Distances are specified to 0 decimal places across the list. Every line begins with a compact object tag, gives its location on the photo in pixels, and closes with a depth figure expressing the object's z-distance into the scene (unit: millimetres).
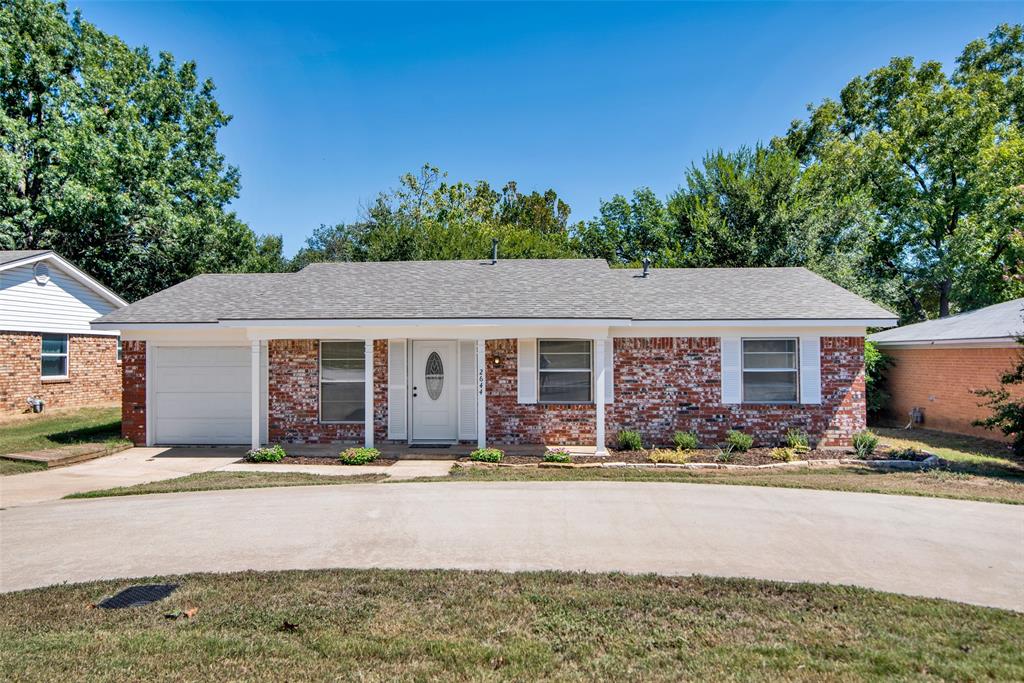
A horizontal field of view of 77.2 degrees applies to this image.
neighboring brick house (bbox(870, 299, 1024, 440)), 14766
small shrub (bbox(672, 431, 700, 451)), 12578
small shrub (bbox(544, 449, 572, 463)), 11680
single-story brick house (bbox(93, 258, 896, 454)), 12789
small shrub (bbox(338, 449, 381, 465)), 11875
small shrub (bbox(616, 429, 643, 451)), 12781
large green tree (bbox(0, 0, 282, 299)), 24906
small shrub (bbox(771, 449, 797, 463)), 12133
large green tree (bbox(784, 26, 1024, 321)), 25219
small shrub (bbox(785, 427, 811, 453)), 12789
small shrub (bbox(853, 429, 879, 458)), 12461
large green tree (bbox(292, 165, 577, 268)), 27875
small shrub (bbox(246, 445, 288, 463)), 12094
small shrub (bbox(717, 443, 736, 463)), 12047
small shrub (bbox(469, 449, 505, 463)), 11781
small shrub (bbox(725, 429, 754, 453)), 12641
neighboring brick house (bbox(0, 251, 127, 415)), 17984
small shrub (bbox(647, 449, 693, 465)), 11836
